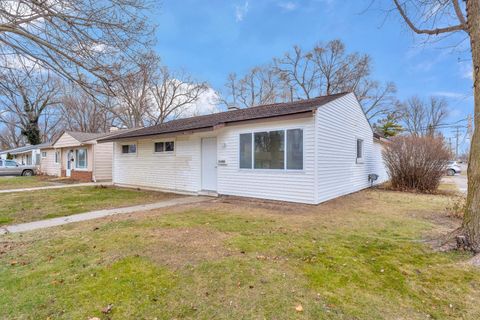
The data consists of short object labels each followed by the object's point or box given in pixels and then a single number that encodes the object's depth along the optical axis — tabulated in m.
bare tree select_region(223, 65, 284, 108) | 29.82
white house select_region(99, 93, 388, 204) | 7.70
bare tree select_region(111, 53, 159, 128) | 5.80
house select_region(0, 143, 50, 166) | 26.25
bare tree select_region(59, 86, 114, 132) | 32.42
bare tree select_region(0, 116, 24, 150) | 47.88
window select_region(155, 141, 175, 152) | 11.52
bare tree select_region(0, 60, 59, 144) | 5.70
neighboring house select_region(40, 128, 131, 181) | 17.25
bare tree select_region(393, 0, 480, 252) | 3.90
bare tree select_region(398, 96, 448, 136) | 39.97
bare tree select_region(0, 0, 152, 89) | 4.89
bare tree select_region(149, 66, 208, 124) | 29.88
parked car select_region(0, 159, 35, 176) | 21.31
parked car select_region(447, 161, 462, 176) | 23.96
